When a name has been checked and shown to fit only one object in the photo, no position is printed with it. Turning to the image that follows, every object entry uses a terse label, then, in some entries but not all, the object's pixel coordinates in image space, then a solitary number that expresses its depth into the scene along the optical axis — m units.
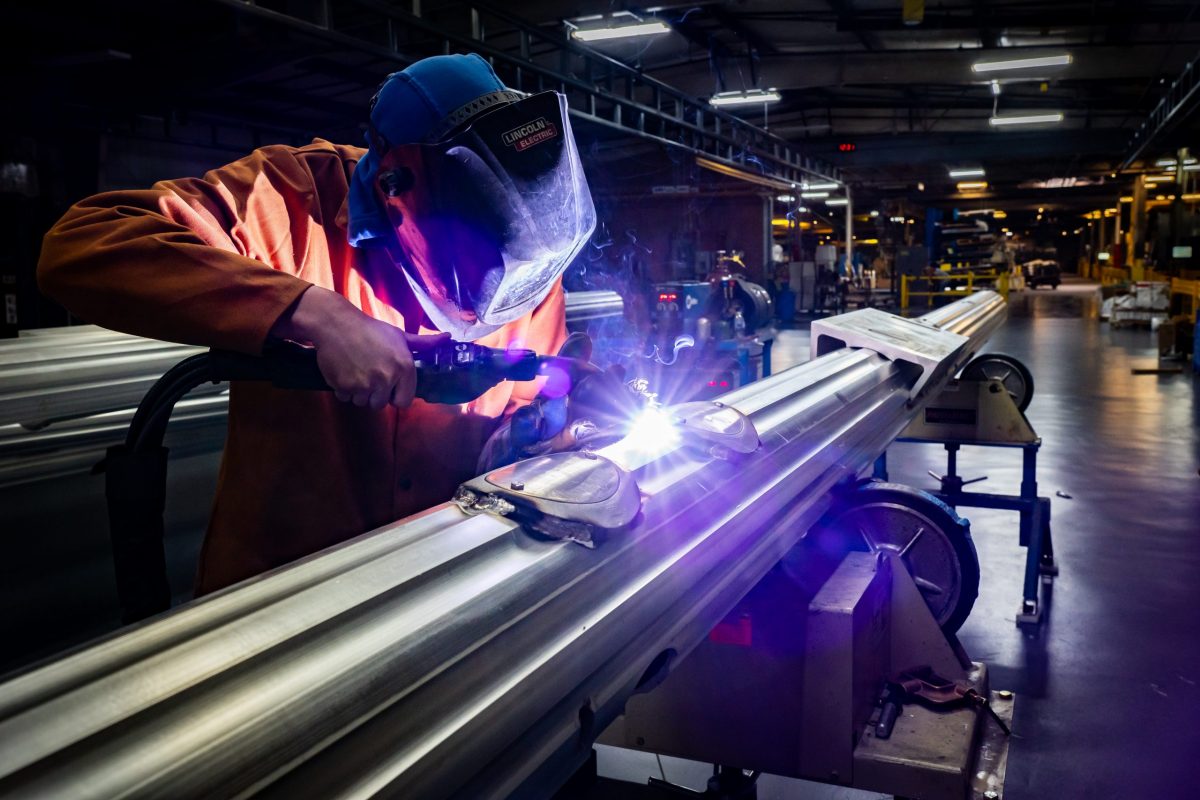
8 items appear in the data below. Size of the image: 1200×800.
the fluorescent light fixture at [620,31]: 9.06
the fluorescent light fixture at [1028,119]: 16.11
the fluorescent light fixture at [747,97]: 12.18
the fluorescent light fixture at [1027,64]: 11.83
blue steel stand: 3.44
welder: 1.08
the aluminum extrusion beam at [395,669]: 0.53
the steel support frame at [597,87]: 5.72
